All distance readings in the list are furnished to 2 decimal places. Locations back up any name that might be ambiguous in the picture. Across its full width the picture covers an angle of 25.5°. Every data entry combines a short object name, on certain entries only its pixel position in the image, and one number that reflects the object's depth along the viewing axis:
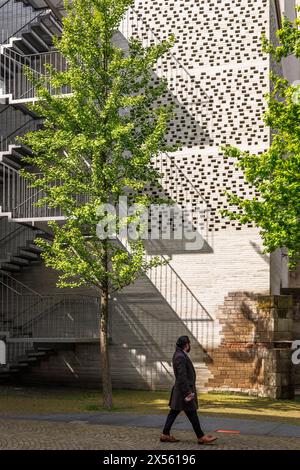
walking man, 10.94
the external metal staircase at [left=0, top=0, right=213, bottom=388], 21.45
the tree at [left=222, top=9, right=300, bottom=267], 16.45
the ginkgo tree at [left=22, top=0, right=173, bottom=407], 16.48
